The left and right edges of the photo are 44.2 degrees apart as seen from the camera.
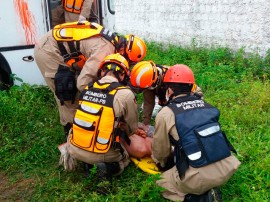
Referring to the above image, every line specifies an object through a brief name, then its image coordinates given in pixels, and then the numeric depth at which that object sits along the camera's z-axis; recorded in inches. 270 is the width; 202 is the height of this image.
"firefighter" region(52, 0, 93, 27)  227.5
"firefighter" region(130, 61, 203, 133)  149.1
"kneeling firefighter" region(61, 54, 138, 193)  128.1
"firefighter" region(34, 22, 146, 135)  157.5
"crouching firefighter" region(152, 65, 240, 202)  110.3
